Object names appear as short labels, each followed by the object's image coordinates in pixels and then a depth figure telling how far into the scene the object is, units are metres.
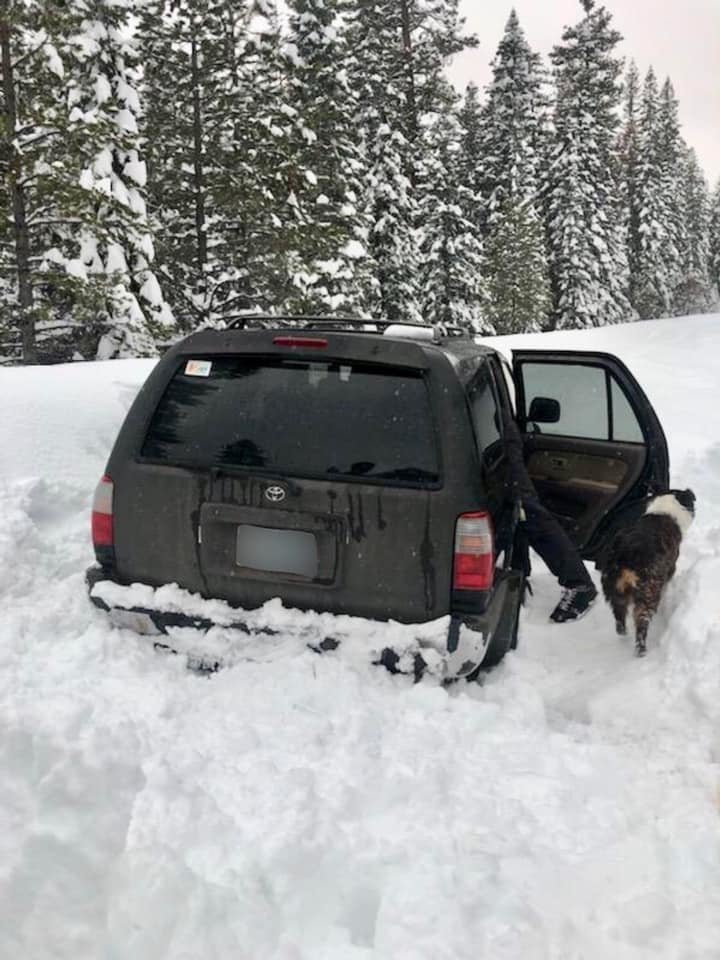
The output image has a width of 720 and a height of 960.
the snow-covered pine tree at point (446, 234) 30.06
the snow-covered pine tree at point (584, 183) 39.75
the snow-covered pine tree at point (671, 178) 53.59
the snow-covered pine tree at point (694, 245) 54.16
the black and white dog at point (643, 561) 4.40
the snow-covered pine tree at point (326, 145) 21.66
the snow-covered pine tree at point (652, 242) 51.88
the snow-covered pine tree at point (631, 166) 53.94
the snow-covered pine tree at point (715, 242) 75.00
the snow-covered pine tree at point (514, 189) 37.91
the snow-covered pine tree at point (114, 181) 13.99
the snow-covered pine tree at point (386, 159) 28.02
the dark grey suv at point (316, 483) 3.29
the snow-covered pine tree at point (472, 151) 45.03
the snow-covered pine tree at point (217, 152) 19.70
